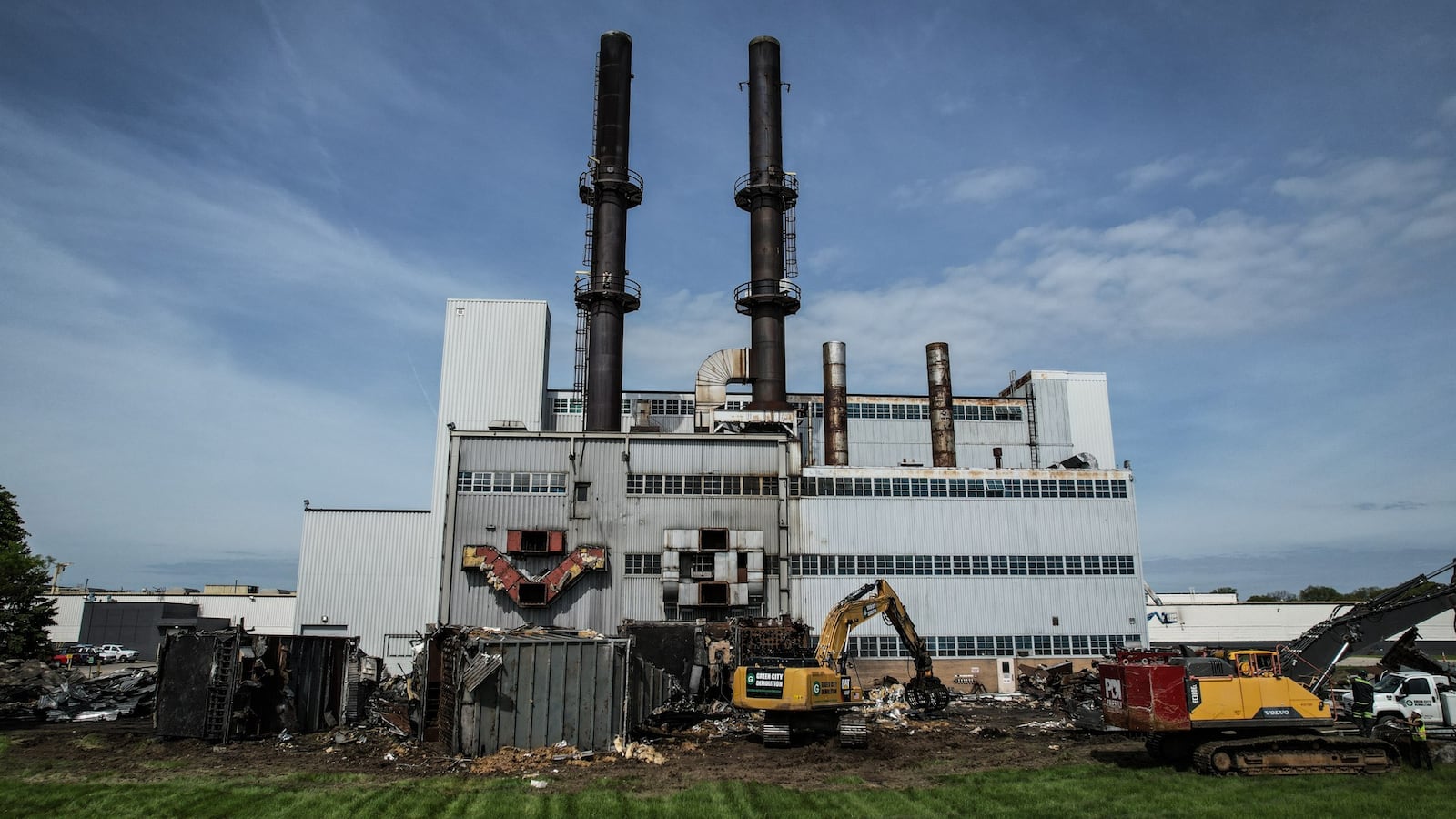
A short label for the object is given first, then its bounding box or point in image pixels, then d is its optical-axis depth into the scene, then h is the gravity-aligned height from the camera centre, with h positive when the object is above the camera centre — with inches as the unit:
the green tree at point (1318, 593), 4995.1 +64.9
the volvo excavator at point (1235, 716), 700.0 -88.5
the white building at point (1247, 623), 2588.6 -58.0
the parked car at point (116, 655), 2308.6 -132.2
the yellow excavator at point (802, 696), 869.8 -91.7
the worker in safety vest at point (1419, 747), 711.1 -114.2
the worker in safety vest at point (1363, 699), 886.4 -94.5
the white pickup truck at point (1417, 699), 860.6 -92.8
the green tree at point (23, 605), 1594.5 -1.7
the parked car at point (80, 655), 2083.9 -122.6
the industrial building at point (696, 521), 1460.4 +143.9
